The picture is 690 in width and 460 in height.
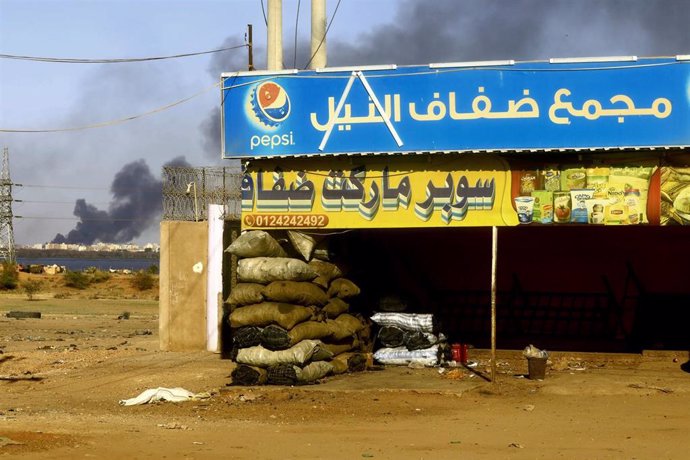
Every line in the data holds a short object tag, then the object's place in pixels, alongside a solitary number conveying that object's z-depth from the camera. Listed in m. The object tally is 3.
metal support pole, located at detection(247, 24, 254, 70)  23.06
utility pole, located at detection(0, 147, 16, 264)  86.12
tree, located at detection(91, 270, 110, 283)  64.31
